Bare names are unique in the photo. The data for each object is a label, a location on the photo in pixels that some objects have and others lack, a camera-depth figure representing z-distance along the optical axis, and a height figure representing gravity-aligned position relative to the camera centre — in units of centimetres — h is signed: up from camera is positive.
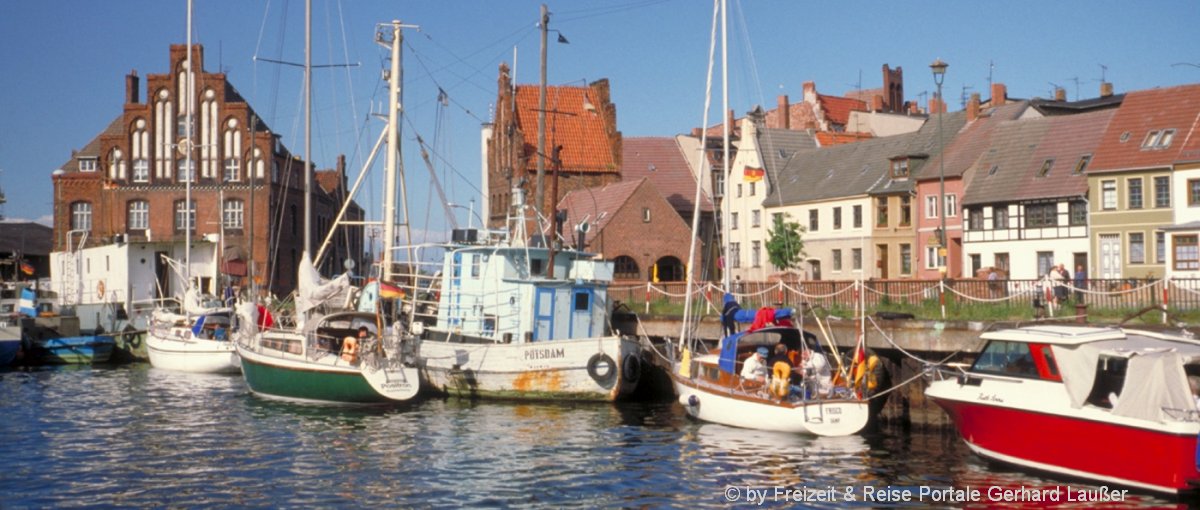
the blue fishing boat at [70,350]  4988 -247
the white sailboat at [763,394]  2527 -239
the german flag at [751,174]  3901 +365
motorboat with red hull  1888 -203
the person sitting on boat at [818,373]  2572 -190
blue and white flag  5429 -59
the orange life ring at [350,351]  3203 -166
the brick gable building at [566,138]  7388 +932
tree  6606 +223
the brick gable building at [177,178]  6938 +657
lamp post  4462 +797
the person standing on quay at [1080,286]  2972 -7
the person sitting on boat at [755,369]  2709 -187
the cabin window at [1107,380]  2020 -164
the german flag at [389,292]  3444 -11
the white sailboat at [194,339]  4531 -190
